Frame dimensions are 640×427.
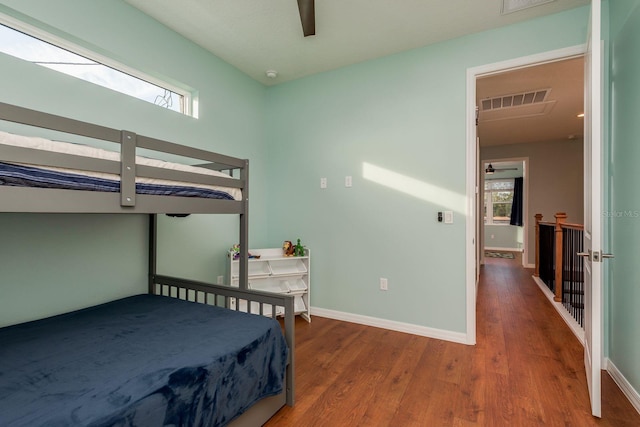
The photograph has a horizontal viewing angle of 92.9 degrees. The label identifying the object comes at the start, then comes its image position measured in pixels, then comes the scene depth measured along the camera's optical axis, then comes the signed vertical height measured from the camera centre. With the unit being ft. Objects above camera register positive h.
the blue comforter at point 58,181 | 3.32 +0.39
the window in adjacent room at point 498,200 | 30.09 +1.62
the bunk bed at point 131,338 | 3.19 -1.87
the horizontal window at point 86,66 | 5.69 +3.18
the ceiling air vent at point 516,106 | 11.72 +4.67
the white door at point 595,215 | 5.06 +0.04
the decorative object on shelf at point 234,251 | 9.05 -1.14
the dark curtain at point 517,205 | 27.74 +1.06
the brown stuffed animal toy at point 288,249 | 10.15 -1.16
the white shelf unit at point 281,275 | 9.55 -1.93
